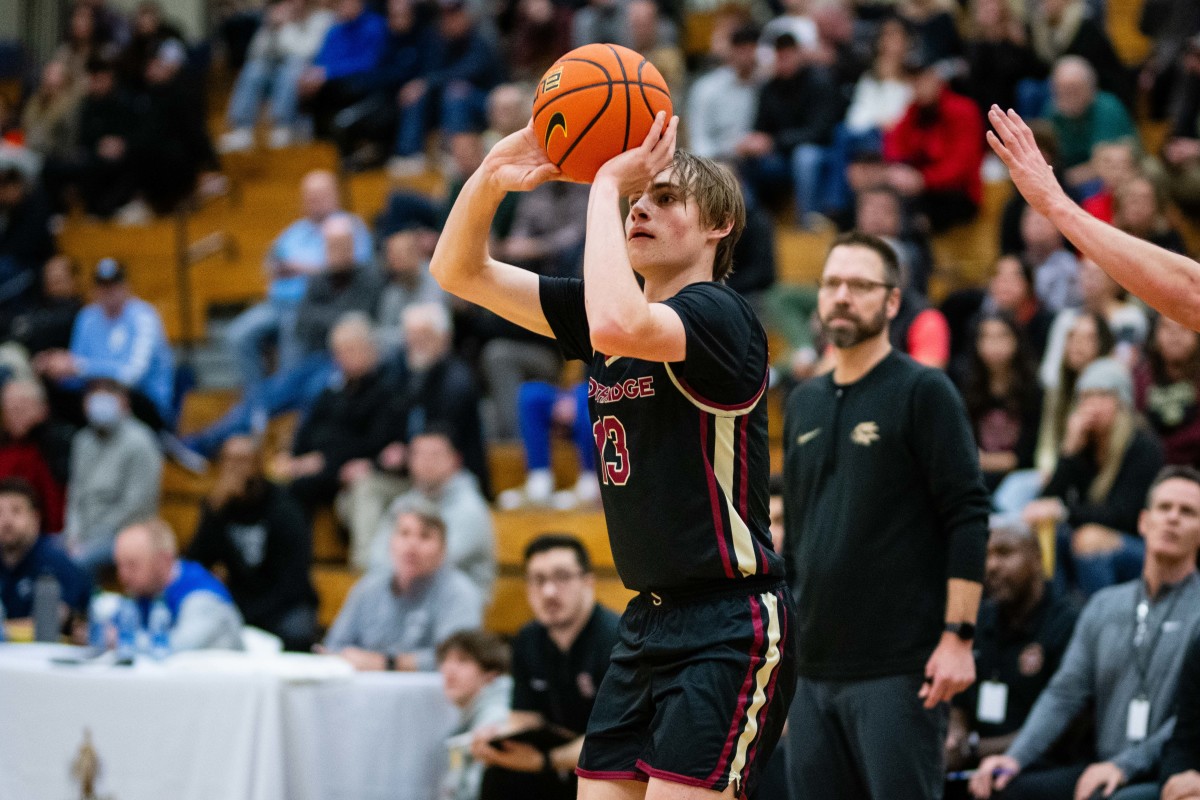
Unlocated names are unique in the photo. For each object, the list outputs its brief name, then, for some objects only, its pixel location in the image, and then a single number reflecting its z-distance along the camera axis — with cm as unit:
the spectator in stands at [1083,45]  1948
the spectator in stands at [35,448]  1860
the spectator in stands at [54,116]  2704
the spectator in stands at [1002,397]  1478
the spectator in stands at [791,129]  1959
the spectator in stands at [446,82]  2328
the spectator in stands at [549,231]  1826
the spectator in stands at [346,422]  1756
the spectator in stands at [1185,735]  924
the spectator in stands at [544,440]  1685
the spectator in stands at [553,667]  1129
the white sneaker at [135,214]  2581
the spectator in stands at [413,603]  1321
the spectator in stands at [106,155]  2578
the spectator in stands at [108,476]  1815
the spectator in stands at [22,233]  2396
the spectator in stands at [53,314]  2132
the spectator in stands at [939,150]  1860
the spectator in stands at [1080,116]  1815
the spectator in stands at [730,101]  2081
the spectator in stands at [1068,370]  1421
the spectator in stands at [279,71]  2680
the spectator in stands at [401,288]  1896
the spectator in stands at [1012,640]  1113
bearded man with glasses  807
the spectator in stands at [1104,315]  1499
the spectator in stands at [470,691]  1160
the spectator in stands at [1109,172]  1647
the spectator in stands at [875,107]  1916
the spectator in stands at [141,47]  2736
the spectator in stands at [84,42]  2799
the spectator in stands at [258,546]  1582
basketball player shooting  597
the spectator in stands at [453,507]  1514
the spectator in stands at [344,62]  2518
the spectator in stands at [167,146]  2542
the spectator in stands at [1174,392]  1388
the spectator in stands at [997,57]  1957
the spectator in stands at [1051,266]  1631
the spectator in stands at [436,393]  1693
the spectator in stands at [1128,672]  1007
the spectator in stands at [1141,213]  1556
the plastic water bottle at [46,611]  1302
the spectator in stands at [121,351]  2003
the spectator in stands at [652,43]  2106
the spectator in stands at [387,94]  2442
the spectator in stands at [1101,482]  1259
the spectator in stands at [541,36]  2368
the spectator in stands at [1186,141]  1742
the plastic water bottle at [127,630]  1214
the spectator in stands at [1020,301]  1579
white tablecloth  1136
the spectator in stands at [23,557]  1456
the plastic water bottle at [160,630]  1231
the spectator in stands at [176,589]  1279
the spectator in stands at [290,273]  2116
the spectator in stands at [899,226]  1600
